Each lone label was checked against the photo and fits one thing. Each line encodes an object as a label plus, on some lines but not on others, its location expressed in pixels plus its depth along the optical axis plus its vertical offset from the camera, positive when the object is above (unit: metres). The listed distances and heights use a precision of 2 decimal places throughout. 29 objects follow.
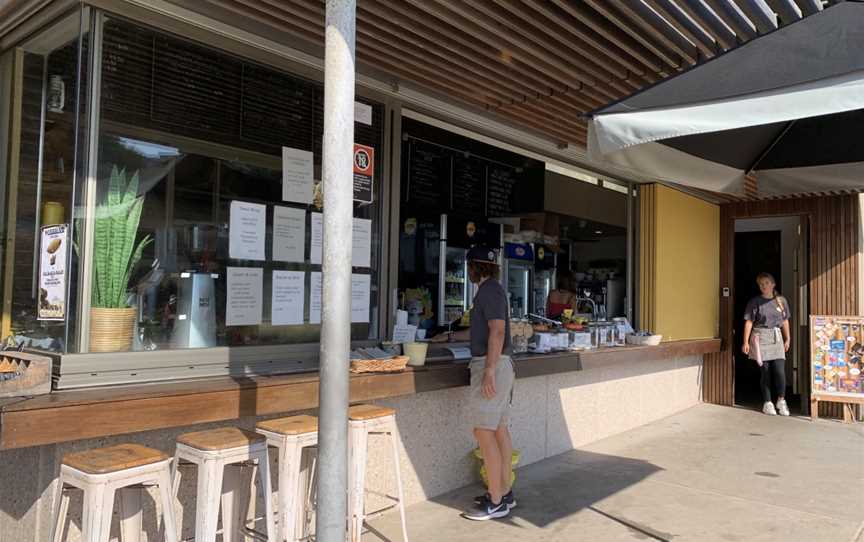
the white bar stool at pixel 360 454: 2.97 -0.79
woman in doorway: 7.43 -0.50
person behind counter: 6.88 -0.09
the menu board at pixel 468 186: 5.88 +1.00
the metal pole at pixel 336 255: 1.83 +0.10
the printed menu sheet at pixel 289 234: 3.71 +0.32
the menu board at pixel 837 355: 6.92 -0.66
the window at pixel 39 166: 3.03 +0.63
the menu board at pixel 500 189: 6.25 +1.03
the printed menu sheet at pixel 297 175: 3.78 +0.69
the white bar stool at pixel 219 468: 2.50 -0.74
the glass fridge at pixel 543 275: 7.71 +0.21
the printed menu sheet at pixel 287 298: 3.69 -0.06
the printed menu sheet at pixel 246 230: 3.53 +0.32
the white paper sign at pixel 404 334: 4.37 -0.31
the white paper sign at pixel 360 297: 4.14 -0.05
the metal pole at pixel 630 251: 7.26 +0.48
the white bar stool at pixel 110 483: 2.14 -0.69
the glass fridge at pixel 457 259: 6.54 +0.33
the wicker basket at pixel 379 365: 3.58 -0.44
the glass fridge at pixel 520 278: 7.25 +0.16
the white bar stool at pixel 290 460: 2.70 -0.75
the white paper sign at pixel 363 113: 4.14 +1.17
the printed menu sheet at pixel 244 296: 3.50 -0.05
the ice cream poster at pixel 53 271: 3.00 +0.07
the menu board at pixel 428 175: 5.40 +1.02
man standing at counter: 3.82 -0.60
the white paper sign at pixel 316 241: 3.88 +0.29
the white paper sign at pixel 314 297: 3.86 -0.05
